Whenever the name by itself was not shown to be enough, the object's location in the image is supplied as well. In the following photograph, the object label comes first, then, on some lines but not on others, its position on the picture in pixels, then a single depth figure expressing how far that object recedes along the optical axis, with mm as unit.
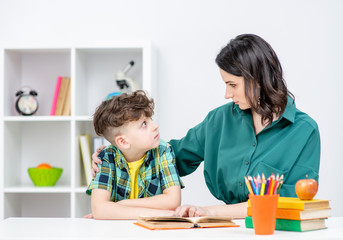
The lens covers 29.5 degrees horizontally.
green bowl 3320
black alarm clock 3352
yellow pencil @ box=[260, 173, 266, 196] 1626
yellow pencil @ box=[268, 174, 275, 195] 1624
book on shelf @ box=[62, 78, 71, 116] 3340
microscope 3290
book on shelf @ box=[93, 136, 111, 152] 3314
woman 2234
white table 1626
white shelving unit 3309
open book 1812
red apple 1722
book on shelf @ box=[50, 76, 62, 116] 3333
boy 2295
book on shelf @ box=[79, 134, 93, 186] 3269
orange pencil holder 1614
